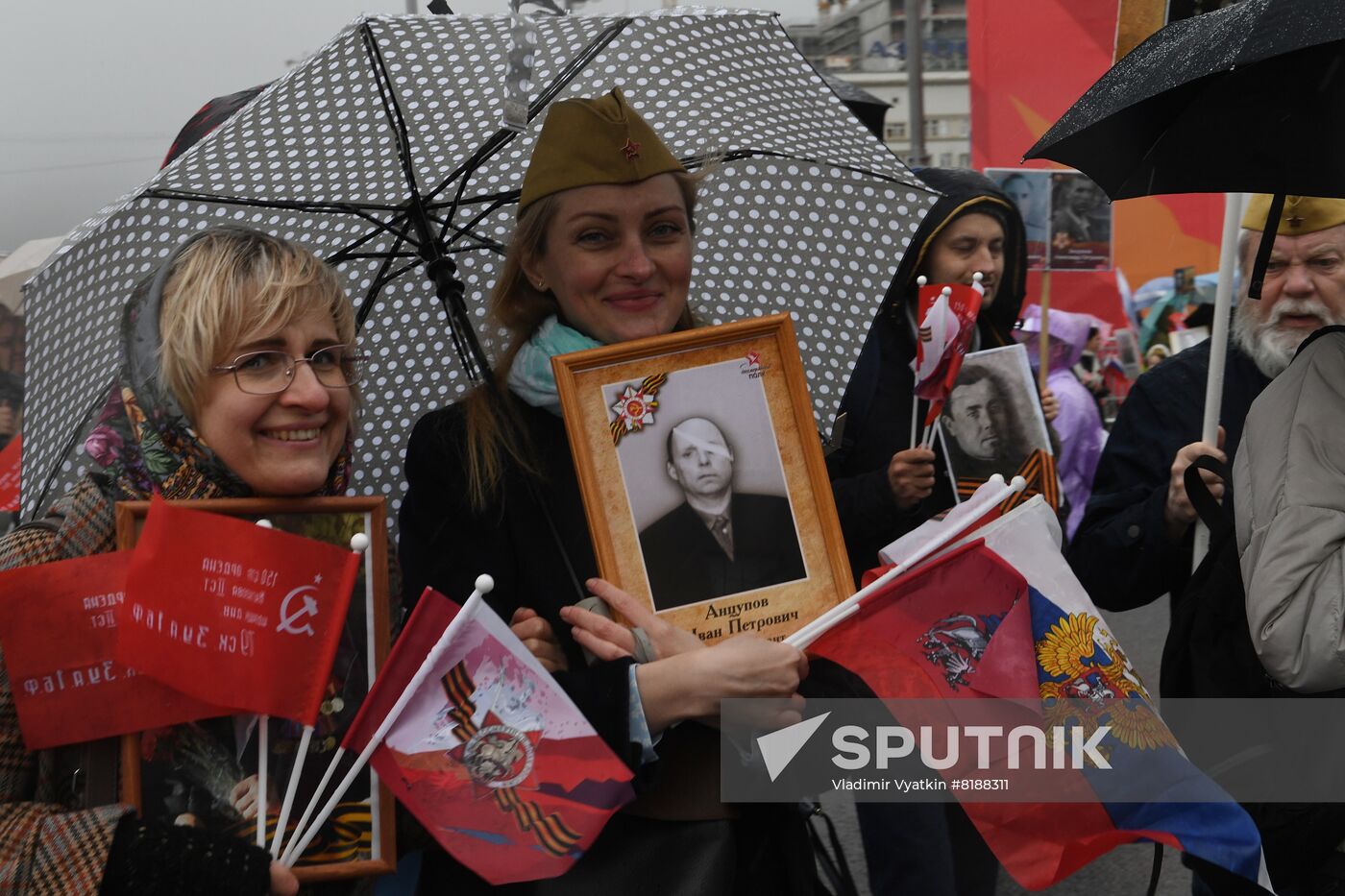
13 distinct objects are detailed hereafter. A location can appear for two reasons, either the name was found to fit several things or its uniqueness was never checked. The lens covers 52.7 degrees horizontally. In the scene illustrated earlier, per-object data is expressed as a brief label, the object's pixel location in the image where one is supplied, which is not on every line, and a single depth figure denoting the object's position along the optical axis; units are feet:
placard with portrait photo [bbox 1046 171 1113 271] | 23.80
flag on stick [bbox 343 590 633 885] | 6.05
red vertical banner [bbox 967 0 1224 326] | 26.78
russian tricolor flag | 6.52
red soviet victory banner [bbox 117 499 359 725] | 5.96
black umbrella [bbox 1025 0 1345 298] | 7.62
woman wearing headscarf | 6.16
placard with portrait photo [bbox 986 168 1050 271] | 22.41
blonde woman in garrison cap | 6.44
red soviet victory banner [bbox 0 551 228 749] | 5.91
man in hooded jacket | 11.03
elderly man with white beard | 9.92
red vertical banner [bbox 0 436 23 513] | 11.90
